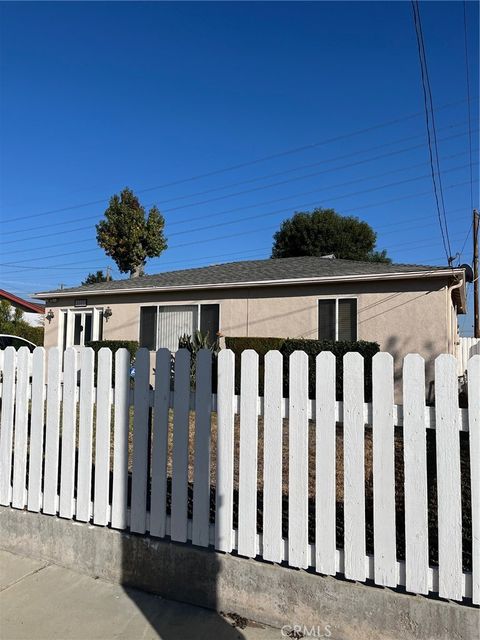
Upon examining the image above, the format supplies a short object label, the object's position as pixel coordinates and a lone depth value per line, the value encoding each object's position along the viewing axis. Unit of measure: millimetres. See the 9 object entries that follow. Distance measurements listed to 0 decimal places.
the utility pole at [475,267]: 19828
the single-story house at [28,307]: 30994
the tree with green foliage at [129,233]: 29453
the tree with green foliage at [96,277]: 48403
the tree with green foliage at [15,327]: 23766
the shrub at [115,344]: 13172
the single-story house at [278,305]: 10461
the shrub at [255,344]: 11469
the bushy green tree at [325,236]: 35312
